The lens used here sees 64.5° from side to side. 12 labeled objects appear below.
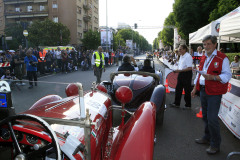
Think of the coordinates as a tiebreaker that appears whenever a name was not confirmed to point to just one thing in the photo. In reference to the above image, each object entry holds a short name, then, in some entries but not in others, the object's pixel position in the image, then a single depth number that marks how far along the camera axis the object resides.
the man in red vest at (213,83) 2.95
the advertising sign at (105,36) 32.44
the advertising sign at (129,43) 64.19
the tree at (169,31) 53.91
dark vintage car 4.05
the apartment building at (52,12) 45.50
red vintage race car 1.31
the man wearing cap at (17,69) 10.29
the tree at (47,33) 37.59
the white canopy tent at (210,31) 7.85
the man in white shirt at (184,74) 5.30
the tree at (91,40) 39.85
